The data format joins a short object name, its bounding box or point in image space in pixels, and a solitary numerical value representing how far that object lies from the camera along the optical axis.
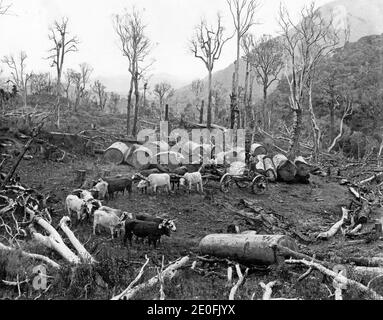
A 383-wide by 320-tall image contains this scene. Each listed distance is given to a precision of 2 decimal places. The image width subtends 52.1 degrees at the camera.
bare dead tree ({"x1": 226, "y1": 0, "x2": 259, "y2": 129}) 25.52
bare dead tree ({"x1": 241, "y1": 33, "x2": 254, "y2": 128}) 32.92
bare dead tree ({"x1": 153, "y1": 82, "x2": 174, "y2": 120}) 54.67
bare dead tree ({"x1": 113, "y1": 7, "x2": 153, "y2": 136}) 29.72
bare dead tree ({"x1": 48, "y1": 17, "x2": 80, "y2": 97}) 28.65
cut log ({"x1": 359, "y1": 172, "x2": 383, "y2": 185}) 19.12
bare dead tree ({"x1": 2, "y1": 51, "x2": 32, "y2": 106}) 47.38
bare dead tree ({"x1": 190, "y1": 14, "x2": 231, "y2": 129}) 28.03
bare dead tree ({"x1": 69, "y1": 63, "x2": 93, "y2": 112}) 53.38
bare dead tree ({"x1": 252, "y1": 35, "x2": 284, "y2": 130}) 33.81
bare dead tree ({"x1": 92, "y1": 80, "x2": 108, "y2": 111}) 57.04
